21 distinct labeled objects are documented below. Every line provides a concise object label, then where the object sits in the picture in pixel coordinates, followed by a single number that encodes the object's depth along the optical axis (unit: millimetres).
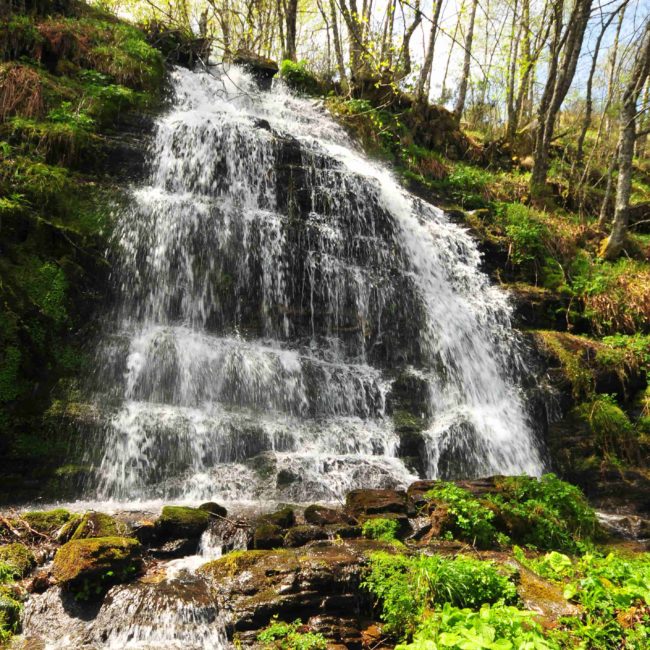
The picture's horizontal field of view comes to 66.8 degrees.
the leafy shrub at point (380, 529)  5125
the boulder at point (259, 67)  17922
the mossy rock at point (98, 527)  4766
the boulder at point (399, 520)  5402
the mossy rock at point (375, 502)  5809
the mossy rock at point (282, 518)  5395
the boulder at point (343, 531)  5191
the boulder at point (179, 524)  5164
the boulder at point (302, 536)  5050
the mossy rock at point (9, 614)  3753
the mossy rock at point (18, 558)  4426
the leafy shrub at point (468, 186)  14750
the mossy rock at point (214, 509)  5531
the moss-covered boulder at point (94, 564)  4113
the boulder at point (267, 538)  4980
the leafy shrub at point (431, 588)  3773
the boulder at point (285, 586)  3949
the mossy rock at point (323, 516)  5540
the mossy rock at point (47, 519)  5145
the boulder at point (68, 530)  4960
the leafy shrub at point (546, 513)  5824
